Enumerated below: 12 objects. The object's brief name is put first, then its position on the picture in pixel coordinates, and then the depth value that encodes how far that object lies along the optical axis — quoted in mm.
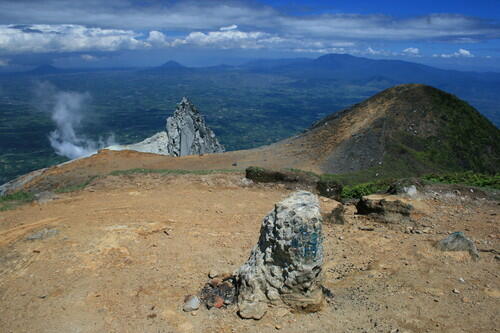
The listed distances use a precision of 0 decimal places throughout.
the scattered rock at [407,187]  13219
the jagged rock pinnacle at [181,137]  58594
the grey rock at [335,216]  12016
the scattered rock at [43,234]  10391
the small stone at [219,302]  7500
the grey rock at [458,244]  8859
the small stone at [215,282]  8211
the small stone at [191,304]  7445
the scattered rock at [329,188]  16156
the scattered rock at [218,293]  7586
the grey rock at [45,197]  14554
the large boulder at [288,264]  7023
